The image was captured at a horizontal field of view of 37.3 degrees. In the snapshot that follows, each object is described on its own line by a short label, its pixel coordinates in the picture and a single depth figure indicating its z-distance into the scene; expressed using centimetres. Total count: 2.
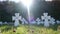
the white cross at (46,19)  321
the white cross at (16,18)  320
